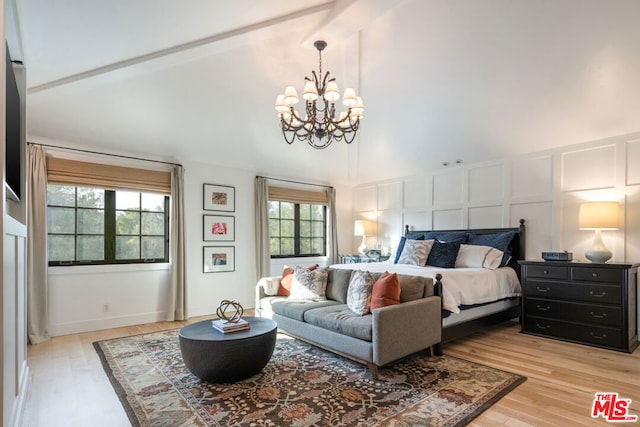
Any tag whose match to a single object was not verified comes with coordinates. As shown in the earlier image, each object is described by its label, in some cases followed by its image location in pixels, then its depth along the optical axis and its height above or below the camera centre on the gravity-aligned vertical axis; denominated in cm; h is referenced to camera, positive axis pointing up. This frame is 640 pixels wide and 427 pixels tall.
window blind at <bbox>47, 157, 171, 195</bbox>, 420 +42
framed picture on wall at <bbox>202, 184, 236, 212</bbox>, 534 +17
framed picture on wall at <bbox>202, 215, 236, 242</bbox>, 531 -28
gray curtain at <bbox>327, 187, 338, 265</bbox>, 677 -42
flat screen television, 193 +43
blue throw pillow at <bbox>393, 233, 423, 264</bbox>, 538 -46
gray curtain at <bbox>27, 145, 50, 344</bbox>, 392 -41
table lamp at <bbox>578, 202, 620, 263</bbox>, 381 -12
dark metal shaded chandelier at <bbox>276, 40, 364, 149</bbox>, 304 +87
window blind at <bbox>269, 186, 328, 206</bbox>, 607 +25
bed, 371 -73
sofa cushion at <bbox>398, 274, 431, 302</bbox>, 339 -73
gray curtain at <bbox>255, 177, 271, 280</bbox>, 572 -33
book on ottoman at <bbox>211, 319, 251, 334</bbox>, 291 -95
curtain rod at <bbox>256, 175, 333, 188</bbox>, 594 +49
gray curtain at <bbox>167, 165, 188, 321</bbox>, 486 -69
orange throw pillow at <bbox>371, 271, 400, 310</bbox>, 322 -75
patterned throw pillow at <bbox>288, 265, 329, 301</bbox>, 408 -86
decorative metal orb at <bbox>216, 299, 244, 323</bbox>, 304 -92
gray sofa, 291 -103
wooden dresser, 360 -99
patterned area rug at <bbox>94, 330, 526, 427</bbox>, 232 -135
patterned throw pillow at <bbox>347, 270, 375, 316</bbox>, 334 -79
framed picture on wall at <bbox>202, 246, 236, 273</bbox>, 529 -74
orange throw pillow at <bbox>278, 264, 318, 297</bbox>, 432 -89
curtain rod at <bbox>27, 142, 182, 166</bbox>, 414 +70
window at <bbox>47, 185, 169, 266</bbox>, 429 -21
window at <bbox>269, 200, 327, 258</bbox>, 620 -35
